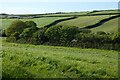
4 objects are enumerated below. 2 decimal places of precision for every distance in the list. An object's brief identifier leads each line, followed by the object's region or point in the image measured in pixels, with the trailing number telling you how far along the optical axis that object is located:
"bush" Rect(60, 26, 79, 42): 45.88
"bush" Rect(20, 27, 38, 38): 49.56
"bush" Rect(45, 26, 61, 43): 46.50
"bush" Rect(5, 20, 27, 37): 55.72
